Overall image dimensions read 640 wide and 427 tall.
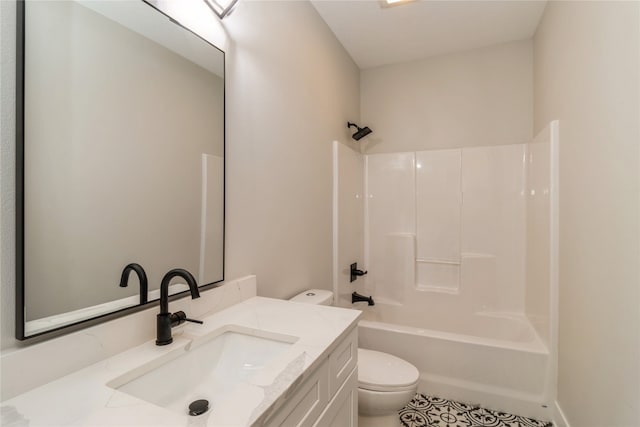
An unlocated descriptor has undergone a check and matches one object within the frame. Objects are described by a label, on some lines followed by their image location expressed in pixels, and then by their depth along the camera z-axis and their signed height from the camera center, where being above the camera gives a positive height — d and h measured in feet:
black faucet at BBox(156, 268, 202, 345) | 2.99 -0.98
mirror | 2.37 +0.55
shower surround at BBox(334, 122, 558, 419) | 6.30 -1.34
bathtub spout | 8.64 -2.35
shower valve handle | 8.70 -1.62
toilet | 4.98 -2.81
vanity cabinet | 2.52 -1.77
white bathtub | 6.15 -3.12
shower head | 9.06 +2.53
